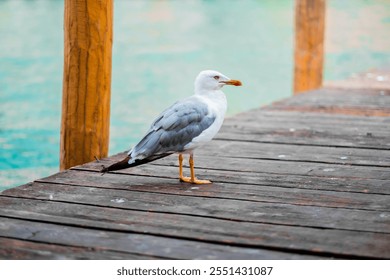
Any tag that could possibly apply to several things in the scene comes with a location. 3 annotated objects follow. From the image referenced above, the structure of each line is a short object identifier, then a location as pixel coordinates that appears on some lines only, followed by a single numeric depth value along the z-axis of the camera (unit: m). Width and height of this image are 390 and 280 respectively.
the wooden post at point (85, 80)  6.33
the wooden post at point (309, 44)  12.84
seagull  5.48
